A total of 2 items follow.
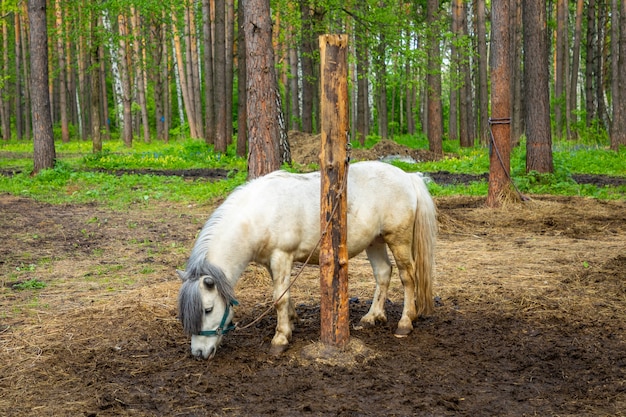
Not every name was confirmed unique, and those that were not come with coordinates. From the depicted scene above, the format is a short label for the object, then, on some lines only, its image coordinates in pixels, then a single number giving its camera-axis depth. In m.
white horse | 5.30
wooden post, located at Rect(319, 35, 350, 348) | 5.36
